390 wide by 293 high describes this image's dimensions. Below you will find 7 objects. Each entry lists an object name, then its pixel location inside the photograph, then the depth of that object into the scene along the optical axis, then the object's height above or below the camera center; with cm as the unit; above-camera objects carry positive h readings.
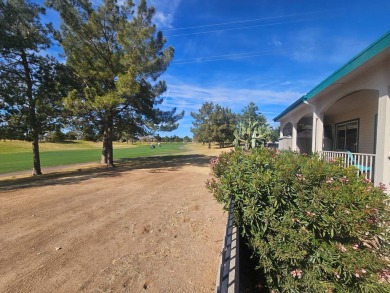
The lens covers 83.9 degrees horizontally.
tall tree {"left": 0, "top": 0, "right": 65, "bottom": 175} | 1034 +334
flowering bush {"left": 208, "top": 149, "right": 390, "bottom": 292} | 193 -86
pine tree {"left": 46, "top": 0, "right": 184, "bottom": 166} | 1249 +536
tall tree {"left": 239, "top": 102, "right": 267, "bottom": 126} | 5886 +671
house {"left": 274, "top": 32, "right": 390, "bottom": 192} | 412 +96
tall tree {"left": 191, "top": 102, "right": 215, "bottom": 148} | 4728 +312
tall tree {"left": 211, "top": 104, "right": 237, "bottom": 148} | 4619 +260
